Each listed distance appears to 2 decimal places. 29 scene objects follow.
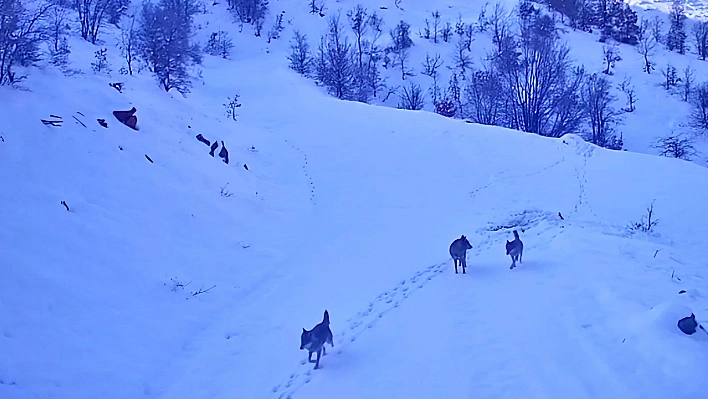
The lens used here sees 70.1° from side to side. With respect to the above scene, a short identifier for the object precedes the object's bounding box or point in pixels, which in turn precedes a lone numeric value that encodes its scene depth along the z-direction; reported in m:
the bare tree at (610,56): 49.22
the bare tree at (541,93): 29.97
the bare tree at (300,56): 43.25
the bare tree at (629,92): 43.33
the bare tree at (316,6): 60.42
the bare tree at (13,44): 10.70
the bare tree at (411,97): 43.72
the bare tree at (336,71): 39.00
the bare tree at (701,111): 39.16
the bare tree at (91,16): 32.62
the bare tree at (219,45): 47.53
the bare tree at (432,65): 51.56
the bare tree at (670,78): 46.06
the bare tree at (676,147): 34.56
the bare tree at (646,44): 50.08
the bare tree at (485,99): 34.06
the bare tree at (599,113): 36.47
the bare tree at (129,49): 23.66
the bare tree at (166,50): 22.73
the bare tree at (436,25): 57.84
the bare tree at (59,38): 16.27
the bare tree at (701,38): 51.62
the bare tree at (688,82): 43.38
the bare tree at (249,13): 55.09
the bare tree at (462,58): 52.03
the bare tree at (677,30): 54.00
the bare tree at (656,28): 56.84
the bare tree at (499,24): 55.54
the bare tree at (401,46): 52.20
